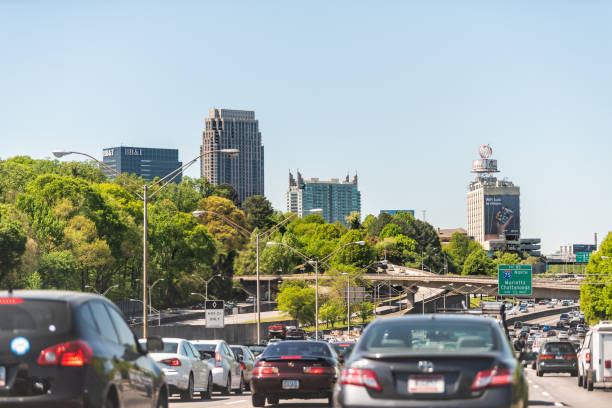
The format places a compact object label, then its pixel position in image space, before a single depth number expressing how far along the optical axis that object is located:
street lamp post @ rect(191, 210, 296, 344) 181.65
